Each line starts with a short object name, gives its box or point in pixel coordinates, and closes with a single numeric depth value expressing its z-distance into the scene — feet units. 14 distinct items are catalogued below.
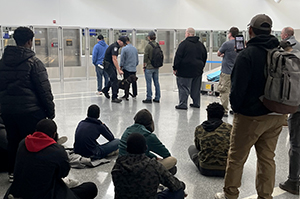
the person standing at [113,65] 31.01
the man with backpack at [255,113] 10.52
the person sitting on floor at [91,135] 16.19
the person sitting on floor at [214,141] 14.33
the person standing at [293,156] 12.91
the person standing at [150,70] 30.53
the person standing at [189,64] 27.37
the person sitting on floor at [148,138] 13.08
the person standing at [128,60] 31.24
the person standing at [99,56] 35.55
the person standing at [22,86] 13.19
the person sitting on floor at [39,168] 9.39
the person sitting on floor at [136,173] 9.64
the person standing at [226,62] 24.63
